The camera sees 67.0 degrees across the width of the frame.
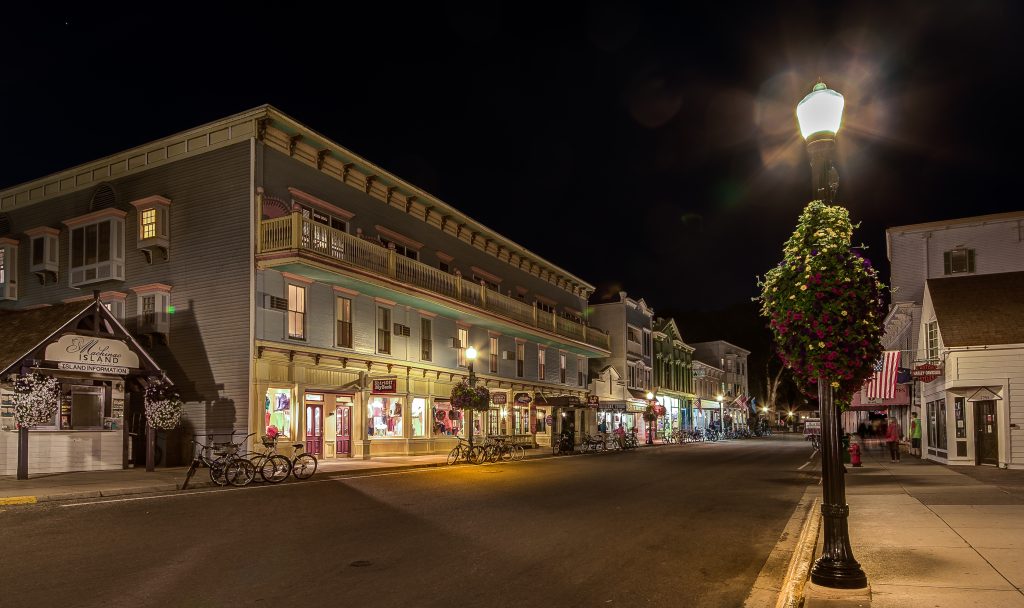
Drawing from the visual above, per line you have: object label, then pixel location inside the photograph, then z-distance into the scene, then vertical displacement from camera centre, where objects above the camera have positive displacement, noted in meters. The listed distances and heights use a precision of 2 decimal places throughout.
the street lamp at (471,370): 30.82 -0.02
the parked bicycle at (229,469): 17.89 -2.26
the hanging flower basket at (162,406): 21.76 -0.95
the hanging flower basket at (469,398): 30.56 -1.12
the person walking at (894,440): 27.52 -2.73
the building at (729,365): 87.19 +0.15
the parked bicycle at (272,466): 18.91 -2.33
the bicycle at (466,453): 27.89 -3.03
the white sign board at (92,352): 19.86 +0.59
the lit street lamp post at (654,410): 52.09 -3.17
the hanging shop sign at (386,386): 27.97 -0.56
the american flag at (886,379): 28.04 -0.53
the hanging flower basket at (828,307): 7.17 +0.55
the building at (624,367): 54.16 +0.04
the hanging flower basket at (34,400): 18.27 -0.62
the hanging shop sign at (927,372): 23.86 -0.25
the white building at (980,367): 23.00 -0.10
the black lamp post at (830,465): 7.11 -0.92
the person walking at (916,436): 31.56 -2.95
